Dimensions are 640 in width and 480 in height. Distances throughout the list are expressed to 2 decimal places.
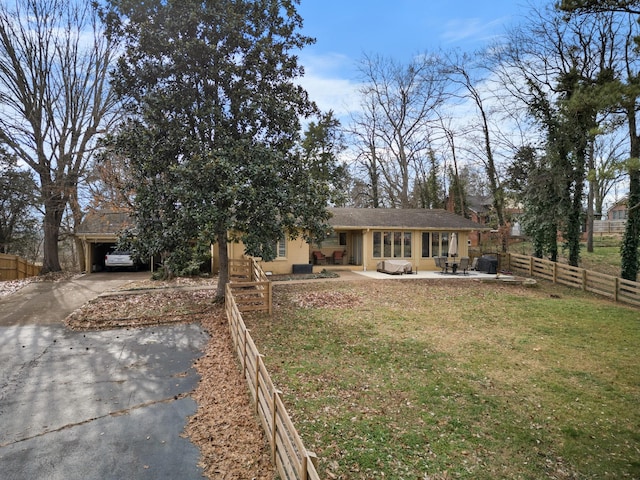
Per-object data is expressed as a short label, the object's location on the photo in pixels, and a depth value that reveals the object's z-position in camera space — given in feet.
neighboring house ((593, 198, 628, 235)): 111.75
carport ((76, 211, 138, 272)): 64.03
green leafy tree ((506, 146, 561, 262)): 63.26
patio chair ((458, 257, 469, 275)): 59.93
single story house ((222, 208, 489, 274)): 63.26
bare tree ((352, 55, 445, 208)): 99.60
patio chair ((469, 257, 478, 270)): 66.38
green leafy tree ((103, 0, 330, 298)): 34.81
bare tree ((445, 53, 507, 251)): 82.94
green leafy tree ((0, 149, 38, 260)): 57.72
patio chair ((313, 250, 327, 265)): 69.51
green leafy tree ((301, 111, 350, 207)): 84.70
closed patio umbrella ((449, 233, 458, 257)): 59.93
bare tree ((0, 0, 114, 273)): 57.26
